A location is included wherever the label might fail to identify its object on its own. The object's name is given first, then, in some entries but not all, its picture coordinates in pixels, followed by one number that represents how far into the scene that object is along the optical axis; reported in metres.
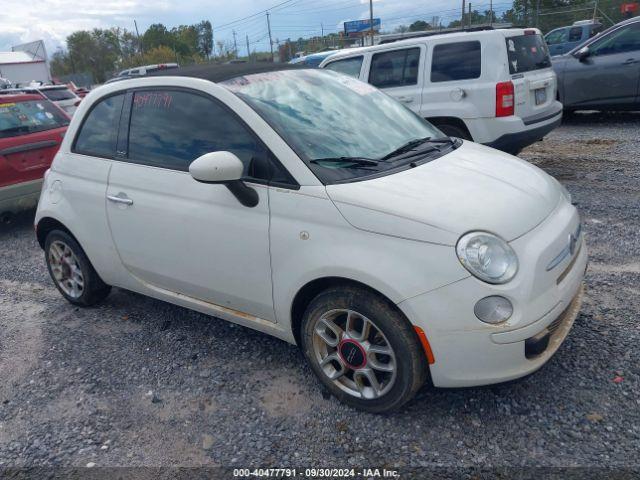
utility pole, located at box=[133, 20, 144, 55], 66.00
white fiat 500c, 2.49
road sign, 60.95
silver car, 9.07
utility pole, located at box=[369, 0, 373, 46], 39.08
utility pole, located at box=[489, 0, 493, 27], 31.65
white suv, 6.56
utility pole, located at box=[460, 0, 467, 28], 31.97
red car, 6.59
